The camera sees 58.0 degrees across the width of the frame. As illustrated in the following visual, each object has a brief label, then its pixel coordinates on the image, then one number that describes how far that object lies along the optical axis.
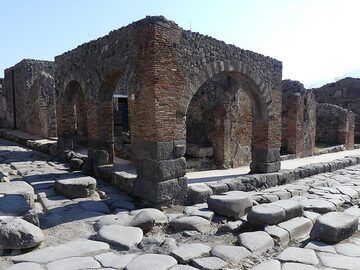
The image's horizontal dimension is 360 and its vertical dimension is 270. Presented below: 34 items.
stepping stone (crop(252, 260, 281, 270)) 4.02
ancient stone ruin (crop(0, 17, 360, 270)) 4.41
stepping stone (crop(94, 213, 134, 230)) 5.45
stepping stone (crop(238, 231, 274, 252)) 4.64
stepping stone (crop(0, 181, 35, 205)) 5.32
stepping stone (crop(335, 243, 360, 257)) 4.46
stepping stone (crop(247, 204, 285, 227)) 5.35
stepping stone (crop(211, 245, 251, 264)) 4.31
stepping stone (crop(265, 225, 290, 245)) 4.95
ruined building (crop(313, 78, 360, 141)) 26.07
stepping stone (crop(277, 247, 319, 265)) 4.24
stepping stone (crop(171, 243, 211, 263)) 4.27
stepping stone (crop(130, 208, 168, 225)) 5.62
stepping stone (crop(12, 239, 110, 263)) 4.08
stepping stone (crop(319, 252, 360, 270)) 4.08
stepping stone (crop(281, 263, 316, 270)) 4.02
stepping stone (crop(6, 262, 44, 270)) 3.78
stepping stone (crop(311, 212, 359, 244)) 4.79
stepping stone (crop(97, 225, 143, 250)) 4.64
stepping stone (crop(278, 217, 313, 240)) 5.21
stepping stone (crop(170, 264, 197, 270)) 4.00
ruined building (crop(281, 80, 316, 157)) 13.85
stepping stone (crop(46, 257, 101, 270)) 3.86
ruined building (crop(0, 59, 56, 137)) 15.65
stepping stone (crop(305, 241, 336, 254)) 4.58
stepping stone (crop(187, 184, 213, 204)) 7.01
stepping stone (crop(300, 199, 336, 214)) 6.39
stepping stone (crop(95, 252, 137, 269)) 4.02
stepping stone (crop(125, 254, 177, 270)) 3.94
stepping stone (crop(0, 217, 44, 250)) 4.20
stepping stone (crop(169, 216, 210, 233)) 5.49
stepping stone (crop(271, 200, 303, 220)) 5.66
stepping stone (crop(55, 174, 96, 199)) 7.02
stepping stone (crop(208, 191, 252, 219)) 6.11
